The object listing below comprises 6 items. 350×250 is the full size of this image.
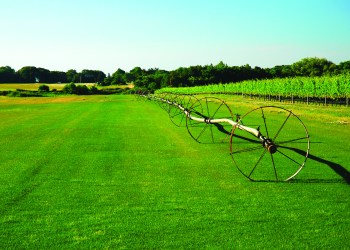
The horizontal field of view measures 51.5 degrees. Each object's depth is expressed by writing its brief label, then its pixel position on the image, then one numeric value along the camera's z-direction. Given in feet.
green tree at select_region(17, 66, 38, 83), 581.12
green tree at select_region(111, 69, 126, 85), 606.26
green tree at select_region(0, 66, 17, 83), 533.55
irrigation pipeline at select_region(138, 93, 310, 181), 30.42
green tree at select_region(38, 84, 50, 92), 384.02
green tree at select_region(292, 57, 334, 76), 427.74
